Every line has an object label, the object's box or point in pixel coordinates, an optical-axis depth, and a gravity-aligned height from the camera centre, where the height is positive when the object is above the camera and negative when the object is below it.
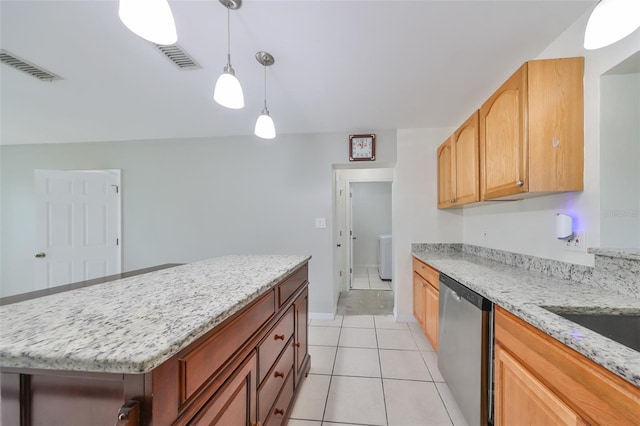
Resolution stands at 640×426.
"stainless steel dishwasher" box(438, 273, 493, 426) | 1.29 -0.81
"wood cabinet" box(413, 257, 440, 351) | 2.12 -0.81
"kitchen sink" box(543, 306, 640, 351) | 0.98 -0.44
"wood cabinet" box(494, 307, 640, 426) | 0.67 -0.57
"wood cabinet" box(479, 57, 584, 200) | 1.35 +0.50
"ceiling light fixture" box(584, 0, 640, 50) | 0.90 +0.74
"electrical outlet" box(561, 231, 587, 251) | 1.36 -0.16
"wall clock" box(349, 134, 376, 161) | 3.04 +0.85
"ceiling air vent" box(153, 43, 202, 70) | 1.59 +1.08
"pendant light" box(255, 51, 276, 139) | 1.67 +0.67
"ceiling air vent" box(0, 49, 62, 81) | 1.70 +1.09
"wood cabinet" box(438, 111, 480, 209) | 2.00 +0.45
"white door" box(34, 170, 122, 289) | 3.00 -0.15
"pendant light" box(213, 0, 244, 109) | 1.28 +0.67
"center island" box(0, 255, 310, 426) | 0.53 -0.35
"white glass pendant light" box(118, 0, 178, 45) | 0.83 +0.68
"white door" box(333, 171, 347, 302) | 3.29 -0.33
